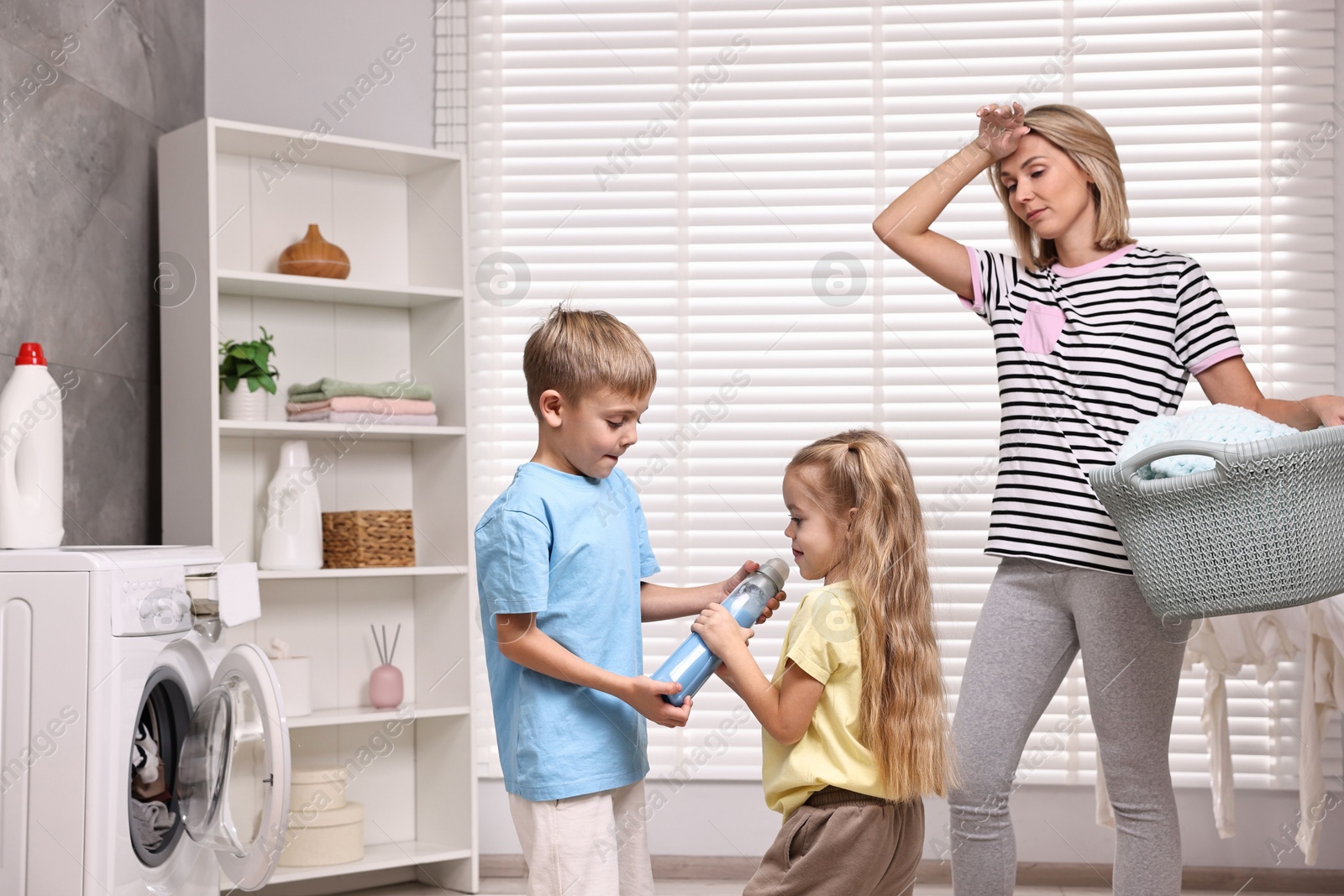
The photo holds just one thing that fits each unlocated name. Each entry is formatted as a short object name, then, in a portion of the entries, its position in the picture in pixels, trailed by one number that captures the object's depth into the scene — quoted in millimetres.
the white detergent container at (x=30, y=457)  1891
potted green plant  2557
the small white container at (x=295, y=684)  2598
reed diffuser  2730
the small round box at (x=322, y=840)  2564
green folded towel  2629
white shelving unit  2656
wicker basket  2686
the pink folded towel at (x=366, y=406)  2617
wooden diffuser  2670
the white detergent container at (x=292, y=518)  2598
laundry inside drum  1730
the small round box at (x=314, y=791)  2576
